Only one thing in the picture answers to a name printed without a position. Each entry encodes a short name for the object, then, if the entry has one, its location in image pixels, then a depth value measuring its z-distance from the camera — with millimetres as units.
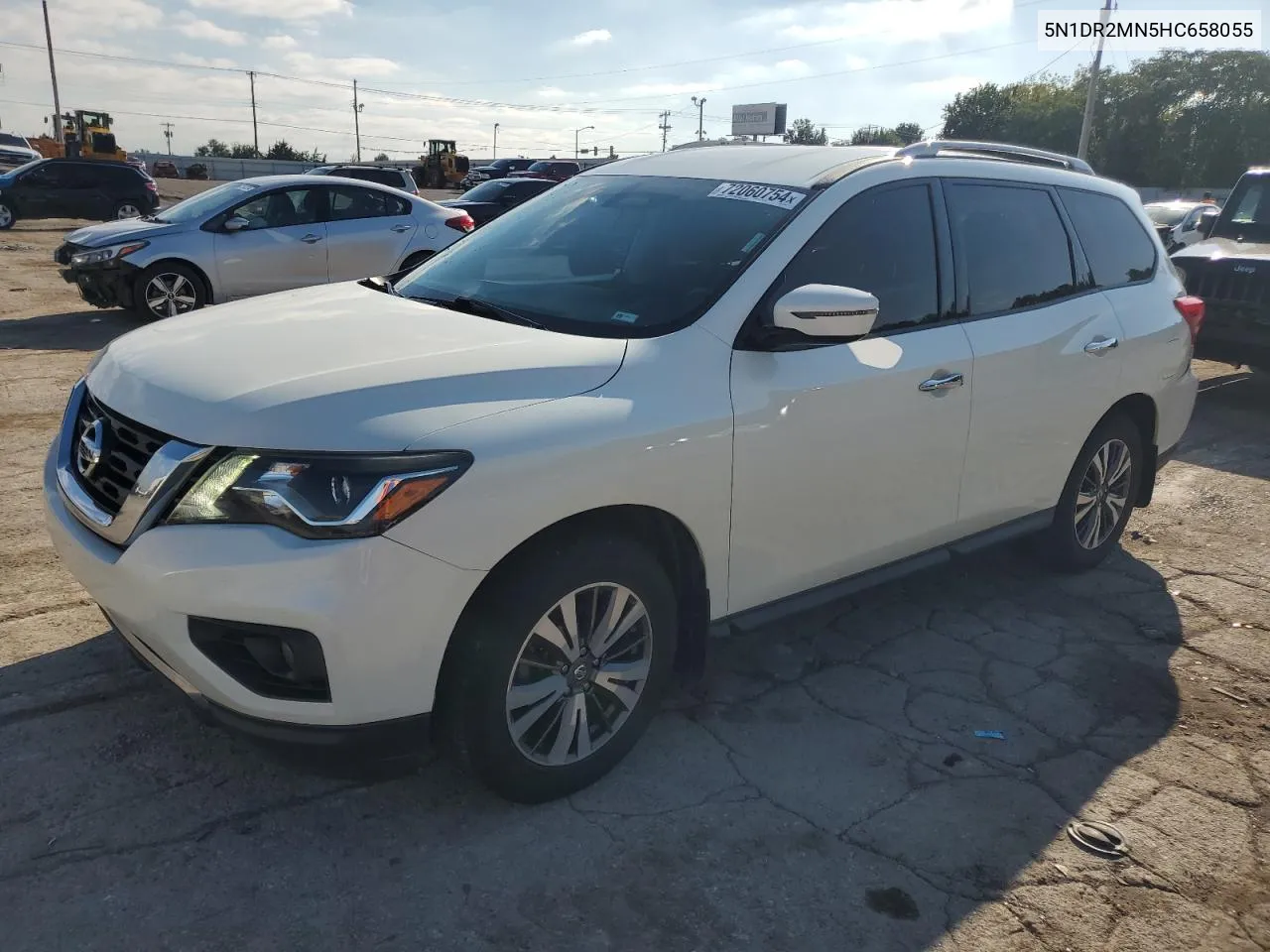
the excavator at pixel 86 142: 41062
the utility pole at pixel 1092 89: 36062
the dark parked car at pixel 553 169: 29709
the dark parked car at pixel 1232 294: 8523
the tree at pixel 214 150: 94988
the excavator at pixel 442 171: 49969
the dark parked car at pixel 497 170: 35812
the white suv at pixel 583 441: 2418
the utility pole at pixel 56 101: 63109
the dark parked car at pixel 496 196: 17203
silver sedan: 10250
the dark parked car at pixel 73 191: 20781
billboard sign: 41875
